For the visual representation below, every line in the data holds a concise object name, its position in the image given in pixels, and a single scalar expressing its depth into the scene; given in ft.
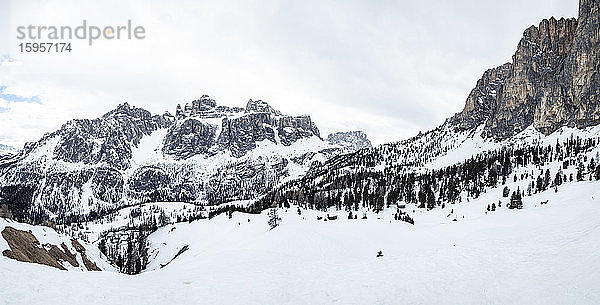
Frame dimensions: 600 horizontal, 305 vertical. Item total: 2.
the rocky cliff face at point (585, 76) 601.62
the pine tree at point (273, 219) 221.05
